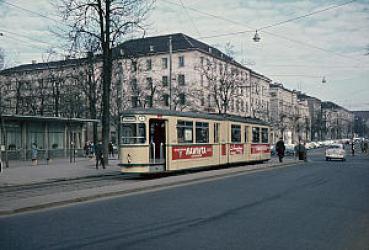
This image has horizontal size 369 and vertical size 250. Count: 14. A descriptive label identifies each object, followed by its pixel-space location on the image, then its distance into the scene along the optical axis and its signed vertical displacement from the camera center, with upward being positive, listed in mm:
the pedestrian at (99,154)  28723 -1049
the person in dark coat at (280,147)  37616 -926
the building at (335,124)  131125 +3208
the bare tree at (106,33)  29641 +6583
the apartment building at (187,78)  55525 +9176
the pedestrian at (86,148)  44791 -1086
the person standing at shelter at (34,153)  32812 -1076
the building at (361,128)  149475 +2248
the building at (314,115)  109688 +5096
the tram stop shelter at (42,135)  36219 +203
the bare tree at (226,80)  48219 +5933
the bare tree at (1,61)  46031 +7438
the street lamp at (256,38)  30933 +6420
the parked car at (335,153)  41781 -1599
